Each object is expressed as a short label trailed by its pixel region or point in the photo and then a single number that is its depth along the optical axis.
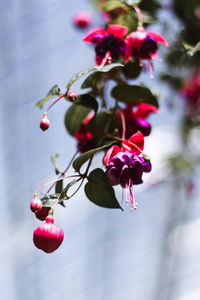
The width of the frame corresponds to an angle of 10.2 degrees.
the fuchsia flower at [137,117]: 0.75
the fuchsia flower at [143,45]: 0.74
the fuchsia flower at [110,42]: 0.73
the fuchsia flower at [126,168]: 0.69
